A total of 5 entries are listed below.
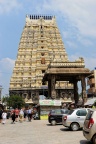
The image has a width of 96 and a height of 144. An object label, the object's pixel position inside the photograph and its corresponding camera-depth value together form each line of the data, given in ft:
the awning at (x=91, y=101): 57.12
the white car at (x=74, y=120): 30.12
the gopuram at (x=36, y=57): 146.89
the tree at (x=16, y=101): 134.79
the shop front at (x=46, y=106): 59.37
